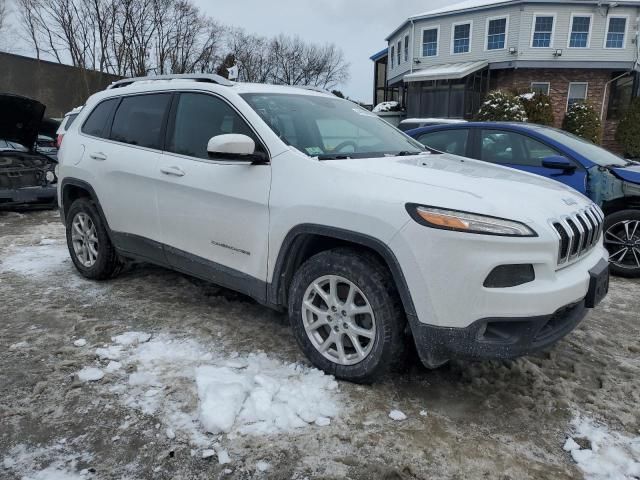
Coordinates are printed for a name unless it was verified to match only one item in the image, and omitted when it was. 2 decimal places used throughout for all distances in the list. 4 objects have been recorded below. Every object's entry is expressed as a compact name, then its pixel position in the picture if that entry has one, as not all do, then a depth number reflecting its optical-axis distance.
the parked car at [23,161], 7.62
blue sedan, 5.04
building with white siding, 24.28
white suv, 2.43
